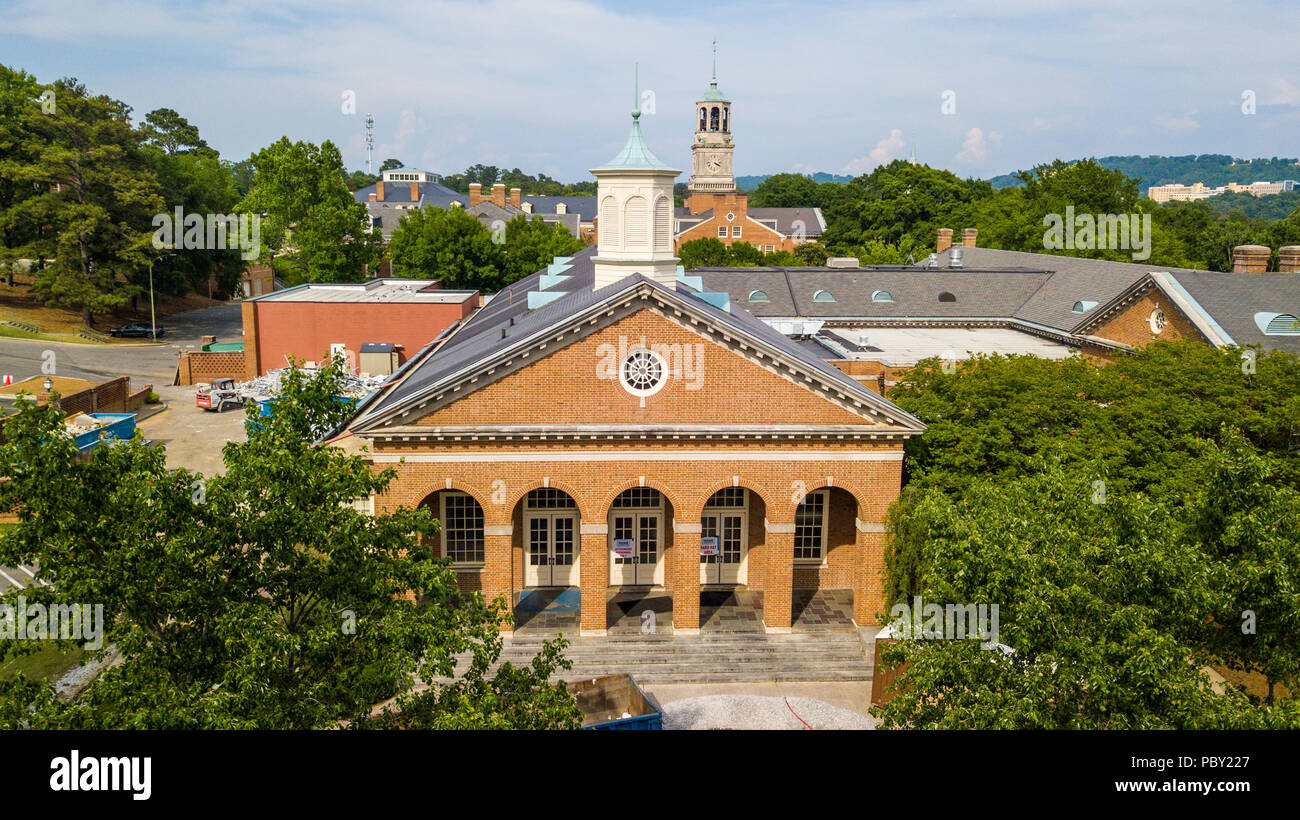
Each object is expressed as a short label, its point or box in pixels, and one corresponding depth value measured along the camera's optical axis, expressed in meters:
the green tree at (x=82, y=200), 72.06
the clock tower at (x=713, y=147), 162.25
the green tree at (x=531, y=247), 81.12
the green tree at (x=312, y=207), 78.06
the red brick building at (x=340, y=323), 60.12
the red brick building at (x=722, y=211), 124.62
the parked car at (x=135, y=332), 77.06
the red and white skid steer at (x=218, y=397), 56.50
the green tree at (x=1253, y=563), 13.76
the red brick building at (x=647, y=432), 25.89
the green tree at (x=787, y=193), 181.88
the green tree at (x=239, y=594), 11.84
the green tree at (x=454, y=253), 78.56
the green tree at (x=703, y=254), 87.69
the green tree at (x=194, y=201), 81.25
